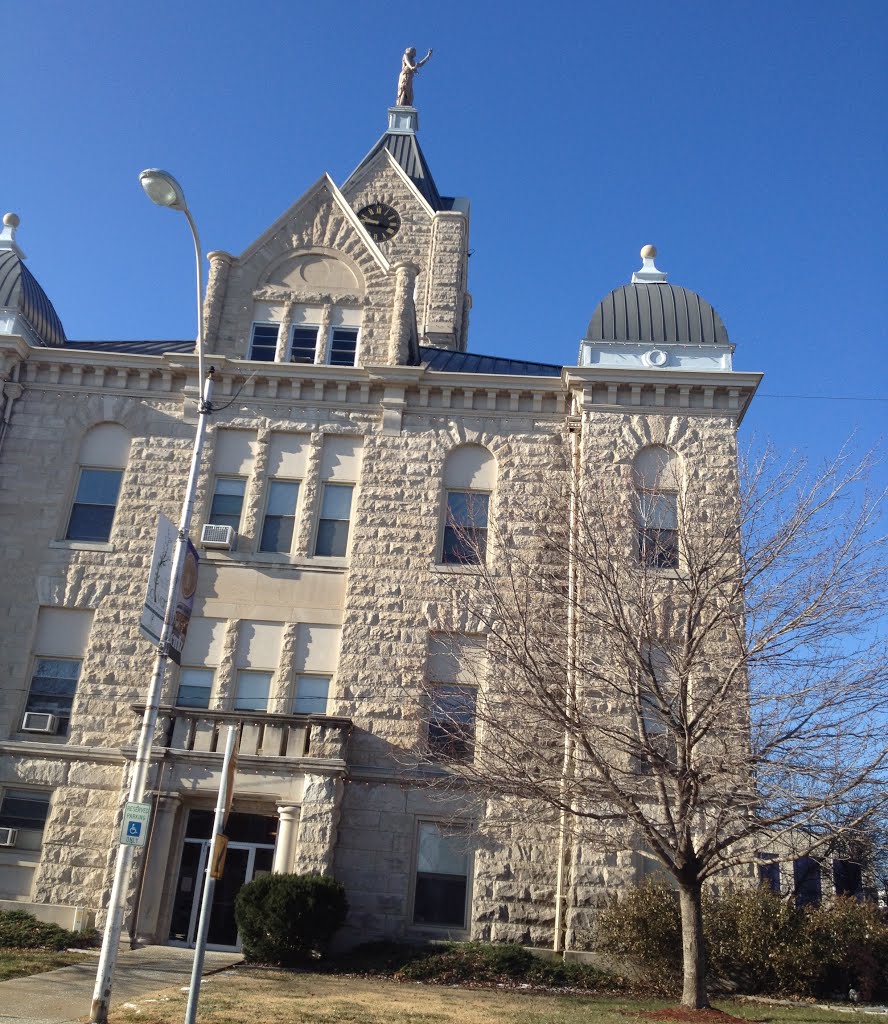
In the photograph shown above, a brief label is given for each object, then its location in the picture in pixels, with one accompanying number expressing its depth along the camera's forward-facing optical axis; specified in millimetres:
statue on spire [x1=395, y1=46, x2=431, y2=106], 40062
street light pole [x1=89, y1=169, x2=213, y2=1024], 10812
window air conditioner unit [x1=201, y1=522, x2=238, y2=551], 20953
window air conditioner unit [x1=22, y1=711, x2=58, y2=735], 19656
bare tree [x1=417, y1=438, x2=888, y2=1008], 13734
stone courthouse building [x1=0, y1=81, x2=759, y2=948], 18484
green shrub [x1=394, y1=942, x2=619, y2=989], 16188
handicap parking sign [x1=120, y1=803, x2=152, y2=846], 11305
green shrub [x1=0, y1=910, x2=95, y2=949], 16781
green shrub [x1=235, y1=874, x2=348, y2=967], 16062
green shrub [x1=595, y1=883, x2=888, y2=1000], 15750
